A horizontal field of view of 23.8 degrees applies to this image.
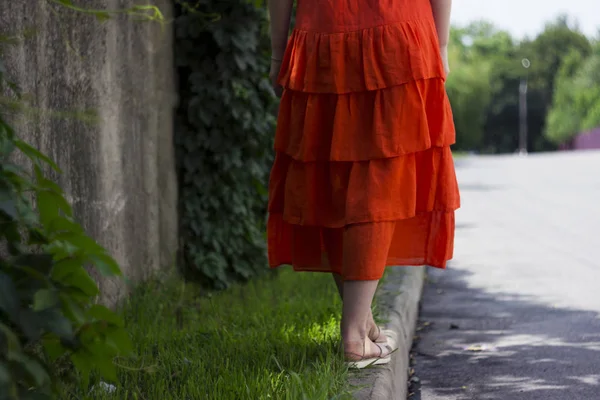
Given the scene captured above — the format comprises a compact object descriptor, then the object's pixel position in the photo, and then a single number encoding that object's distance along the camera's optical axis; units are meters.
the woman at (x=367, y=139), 4.53
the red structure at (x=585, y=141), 111.28
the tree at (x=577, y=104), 119.26
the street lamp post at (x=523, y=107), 130.95
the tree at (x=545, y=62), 144.63
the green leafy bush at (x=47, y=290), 2.45
